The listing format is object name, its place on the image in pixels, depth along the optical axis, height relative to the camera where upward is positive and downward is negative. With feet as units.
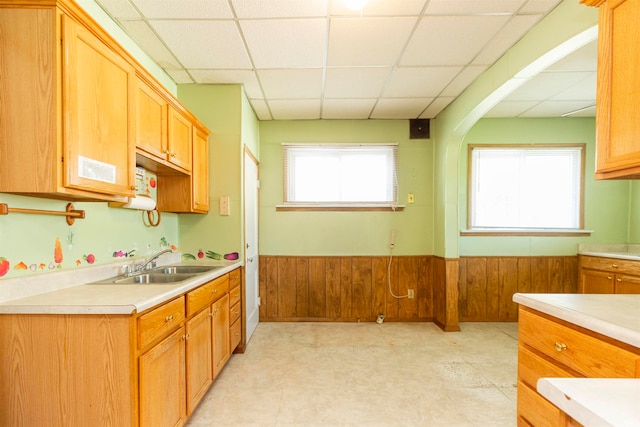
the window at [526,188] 12.62 +0.94
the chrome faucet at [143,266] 7.29 -1.39
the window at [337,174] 12.98 +1.56
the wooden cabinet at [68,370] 4.27 -2.26
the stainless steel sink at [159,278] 7.29 -1.68
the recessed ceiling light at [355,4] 5.89 +4.07
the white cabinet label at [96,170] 4.58 +0.65
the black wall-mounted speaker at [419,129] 13.05 +3.51
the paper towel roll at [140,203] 6.18 +0.15
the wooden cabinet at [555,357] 3.46 -1.91
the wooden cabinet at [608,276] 9.95 -2.32
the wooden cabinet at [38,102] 4.22 +1.53
